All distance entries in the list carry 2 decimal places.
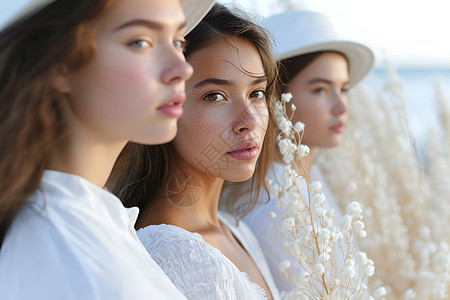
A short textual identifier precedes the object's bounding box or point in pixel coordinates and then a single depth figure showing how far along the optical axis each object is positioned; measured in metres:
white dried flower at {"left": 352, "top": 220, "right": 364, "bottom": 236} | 0.97
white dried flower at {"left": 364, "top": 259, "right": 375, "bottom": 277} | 0.95
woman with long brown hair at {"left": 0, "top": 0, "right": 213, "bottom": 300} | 0.69
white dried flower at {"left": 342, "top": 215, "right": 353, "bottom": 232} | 0.96
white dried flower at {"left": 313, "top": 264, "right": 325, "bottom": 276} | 0.92
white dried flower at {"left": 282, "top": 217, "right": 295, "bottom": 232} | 0.98
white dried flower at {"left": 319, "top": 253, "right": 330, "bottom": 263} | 0.92
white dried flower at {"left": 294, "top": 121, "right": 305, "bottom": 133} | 1.00
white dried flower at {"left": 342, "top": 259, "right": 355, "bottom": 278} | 0.93
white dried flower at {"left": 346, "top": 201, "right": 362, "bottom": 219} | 0.98
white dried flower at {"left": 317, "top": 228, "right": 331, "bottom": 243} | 0.93
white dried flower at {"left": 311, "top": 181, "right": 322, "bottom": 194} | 0.99
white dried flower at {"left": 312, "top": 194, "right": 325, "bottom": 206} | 0.98
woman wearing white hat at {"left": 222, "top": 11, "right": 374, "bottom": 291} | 1.66
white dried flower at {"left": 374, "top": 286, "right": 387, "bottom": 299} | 1.00
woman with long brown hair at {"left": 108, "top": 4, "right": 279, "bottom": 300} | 1.05
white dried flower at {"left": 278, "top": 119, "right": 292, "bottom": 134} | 0.98
